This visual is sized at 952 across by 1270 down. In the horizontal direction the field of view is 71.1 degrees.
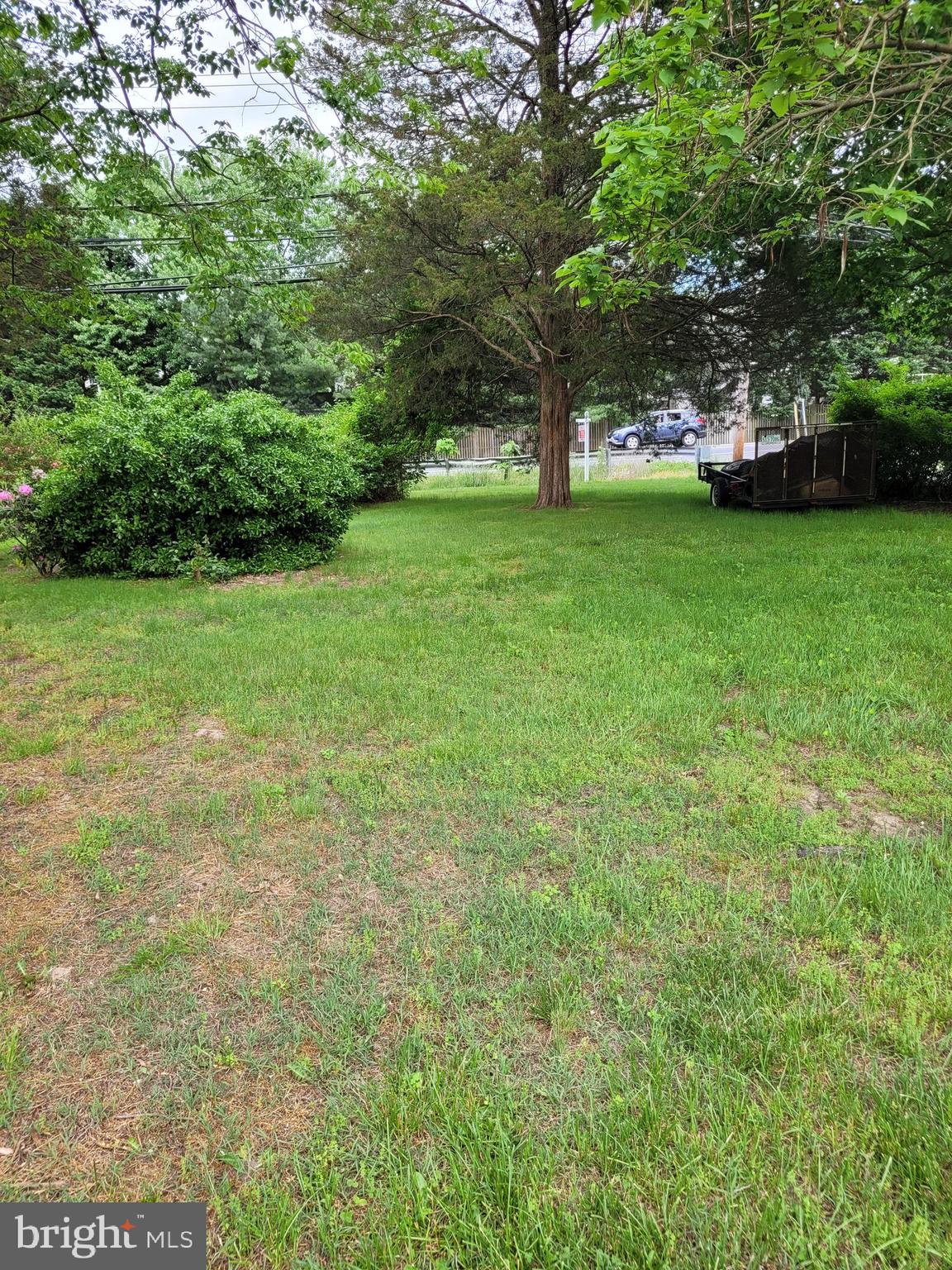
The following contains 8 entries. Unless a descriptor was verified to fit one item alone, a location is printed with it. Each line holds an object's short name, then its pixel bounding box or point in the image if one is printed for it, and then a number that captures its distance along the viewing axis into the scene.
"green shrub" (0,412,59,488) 11.57
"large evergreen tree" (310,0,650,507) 9.49
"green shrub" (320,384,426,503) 17.95
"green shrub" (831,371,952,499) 11.80
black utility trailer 11.59
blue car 29.84
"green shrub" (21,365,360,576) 7.67
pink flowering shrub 8.01
